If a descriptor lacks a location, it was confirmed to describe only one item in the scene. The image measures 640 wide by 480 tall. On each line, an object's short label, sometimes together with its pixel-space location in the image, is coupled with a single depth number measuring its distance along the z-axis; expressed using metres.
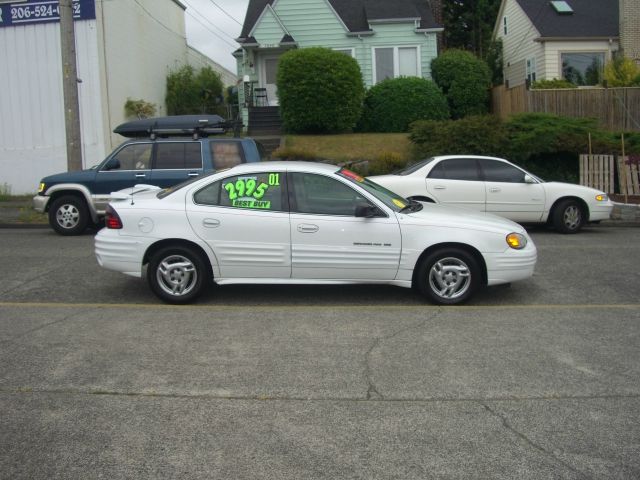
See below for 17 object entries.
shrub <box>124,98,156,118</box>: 22.64
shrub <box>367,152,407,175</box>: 19.09
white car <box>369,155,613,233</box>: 13.71
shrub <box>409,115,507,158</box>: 18.50
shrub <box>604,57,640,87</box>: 22.80
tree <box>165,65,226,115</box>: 26.84
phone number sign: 20.53
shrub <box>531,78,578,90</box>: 23.92
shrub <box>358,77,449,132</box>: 24.02
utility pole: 15.72
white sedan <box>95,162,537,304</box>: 8.01
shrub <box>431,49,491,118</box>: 25.83
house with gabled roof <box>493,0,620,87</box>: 26.95
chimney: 26.16
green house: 26.38
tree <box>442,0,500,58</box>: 42.19
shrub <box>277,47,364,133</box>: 22.45
